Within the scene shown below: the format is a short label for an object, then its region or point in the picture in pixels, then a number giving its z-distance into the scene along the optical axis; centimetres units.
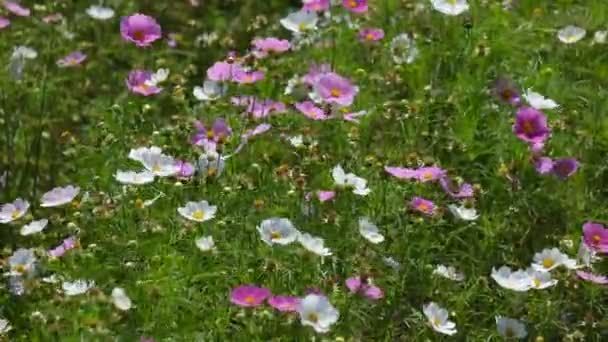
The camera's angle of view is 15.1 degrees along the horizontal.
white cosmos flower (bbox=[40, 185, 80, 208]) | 505
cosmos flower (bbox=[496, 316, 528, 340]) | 452
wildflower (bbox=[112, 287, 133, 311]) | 424
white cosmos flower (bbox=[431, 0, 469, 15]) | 605
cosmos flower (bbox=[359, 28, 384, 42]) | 623
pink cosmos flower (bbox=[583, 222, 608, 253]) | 479
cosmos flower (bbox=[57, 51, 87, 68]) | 644
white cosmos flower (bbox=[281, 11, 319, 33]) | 618
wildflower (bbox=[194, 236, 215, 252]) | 456
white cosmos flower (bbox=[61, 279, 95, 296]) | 441
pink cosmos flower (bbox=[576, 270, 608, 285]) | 464
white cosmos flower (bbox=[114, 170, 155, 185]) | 492
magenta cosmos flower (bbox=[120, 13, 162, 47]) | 588
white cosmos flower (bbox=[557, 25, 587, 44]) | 601
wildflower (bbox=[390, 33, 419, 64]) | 615
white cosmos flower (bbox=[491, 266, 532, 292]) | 466
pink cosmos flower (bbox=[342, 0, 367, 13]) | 617
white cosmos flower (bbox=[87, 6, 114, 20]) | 675
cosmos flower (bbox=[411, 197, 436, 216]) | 484
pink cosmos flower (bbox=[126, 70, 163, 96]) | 578
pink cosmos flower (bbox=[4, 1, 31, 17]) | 683
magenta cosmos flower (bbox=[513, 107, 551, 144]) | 522
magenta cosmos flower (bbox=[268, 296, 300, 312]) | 420
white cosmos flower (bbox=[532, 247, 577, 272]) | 471
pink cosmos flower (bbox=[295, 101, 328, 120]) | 544
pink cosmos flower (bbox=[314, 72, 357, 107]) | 545
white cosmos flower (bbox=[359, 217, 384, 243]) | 468
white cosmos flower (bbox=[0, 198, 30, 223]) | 517
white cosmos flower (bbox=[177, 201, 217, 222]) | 474
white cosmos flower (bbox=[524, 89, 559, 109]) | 542
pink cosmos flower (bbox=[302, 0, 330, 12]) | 631
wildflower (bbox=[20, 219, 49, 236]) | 495
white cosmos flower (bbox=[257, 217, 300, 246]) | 454
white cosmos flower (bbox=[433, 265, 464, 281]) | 479
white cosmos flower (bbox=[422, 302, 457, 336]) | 454
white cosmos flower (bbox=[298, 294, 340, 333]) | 413
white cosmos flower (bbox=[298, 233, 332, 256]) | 452
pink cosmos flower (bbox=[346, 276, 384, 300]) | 440
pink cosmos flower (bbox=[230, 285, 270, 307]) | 423
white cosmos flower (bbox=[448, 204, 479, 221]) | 496
